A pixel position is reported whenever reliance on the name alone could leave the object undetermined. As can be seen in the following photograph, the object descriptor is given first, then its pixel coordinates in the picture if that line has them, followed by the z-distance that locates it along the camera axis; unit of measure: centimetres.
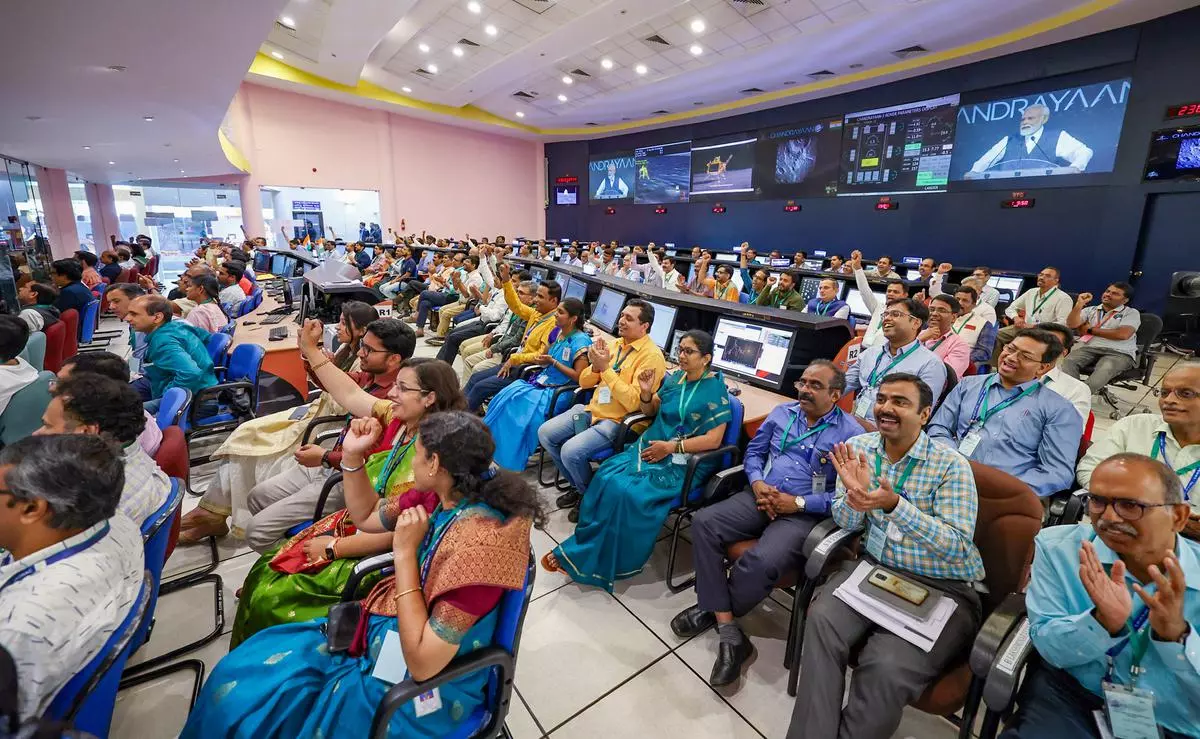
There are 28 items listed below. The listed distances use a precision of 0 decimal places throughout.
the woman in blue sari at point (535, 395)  345
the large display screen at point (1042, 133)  686
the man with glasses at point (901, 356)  297
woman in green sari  166
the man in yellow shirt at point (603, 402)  298
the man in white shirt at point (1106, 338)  488
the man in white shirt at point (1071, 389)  256
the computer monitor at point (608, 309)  461
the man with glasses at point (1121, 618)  120
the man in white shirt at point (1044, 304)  543
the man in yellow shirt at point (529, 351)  407
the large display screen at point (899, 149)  846
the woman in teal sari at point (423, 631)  120
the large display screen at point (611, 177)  1469
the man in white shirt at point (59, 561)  108
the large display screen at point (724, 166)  1175
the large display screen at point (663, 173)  1320
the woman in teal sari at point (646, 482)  247
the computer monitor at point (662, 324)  393
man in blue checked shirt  152
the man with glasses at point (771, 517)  204
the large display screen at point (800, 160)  1010
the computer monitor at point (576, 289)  545
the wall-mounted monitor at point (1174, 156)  625
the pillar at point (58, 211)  1197
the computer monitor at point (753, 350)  316
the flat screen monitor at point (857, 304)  539
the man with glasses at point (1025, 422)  230
